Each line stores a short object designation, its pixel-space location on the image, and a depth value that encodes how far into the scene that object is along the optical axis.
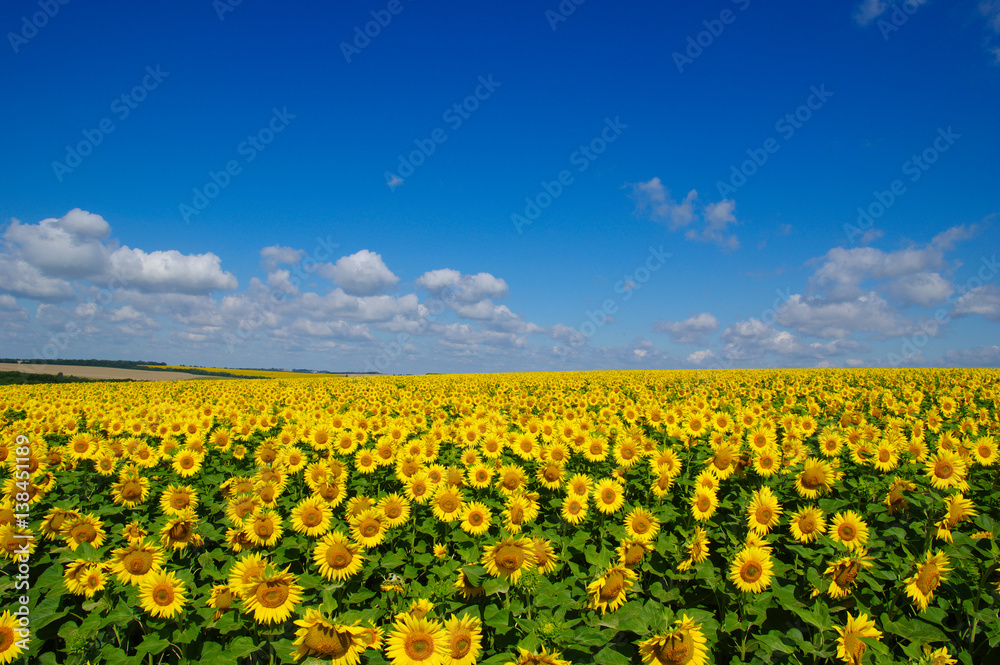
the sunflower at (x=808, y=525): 4.72
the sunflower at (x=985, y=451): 6.09
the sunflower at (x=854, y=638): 3.31
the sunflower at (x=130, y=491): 5.77
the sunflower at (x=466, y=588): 3.81
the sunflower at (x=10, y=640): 3.54
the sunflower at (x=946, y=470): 5.22
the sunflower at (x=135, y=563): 4.04
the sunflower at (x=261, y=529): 4.54
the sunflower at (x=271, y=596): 3.57
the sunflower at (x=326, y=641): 3.01
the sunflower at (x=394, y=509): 4.98
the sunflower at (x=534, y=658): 2.63
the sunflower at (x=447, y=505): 4.96
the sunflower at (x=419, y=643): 3.11
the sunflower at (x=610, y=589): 3.66
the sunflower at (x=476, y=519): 4.85
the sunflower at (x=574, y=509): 5.01
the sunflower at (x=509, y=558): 3.71
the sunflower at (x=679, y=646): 3.06
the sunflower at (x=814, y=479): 5.42
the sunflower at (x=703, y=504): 5.14
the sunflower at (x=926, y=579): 3.74
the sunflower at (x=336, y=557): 4.02
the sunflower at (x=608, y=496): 5.38
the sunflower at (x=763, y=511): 4.83
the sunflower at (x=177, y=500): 5.19
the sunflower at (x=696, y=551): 4.29
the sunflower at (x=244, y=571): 3.73
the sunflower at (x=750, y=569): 4.03
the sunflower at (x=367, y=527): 4.39
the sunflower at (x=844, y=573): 3.90
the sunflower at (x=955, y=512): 4.49
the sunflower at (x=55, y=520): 4.88
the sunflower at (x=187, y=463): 7.09
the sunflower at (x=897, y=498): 4.94
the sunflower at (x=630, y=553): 4.22
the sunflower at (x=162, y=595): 3.81
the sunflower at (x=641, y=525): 4.73
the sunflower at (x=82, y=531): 4.78
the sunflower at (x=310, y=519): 4.34
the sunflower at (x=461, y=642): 3.13
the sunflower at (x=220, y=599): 3.82
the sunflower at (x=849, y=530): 4.62
